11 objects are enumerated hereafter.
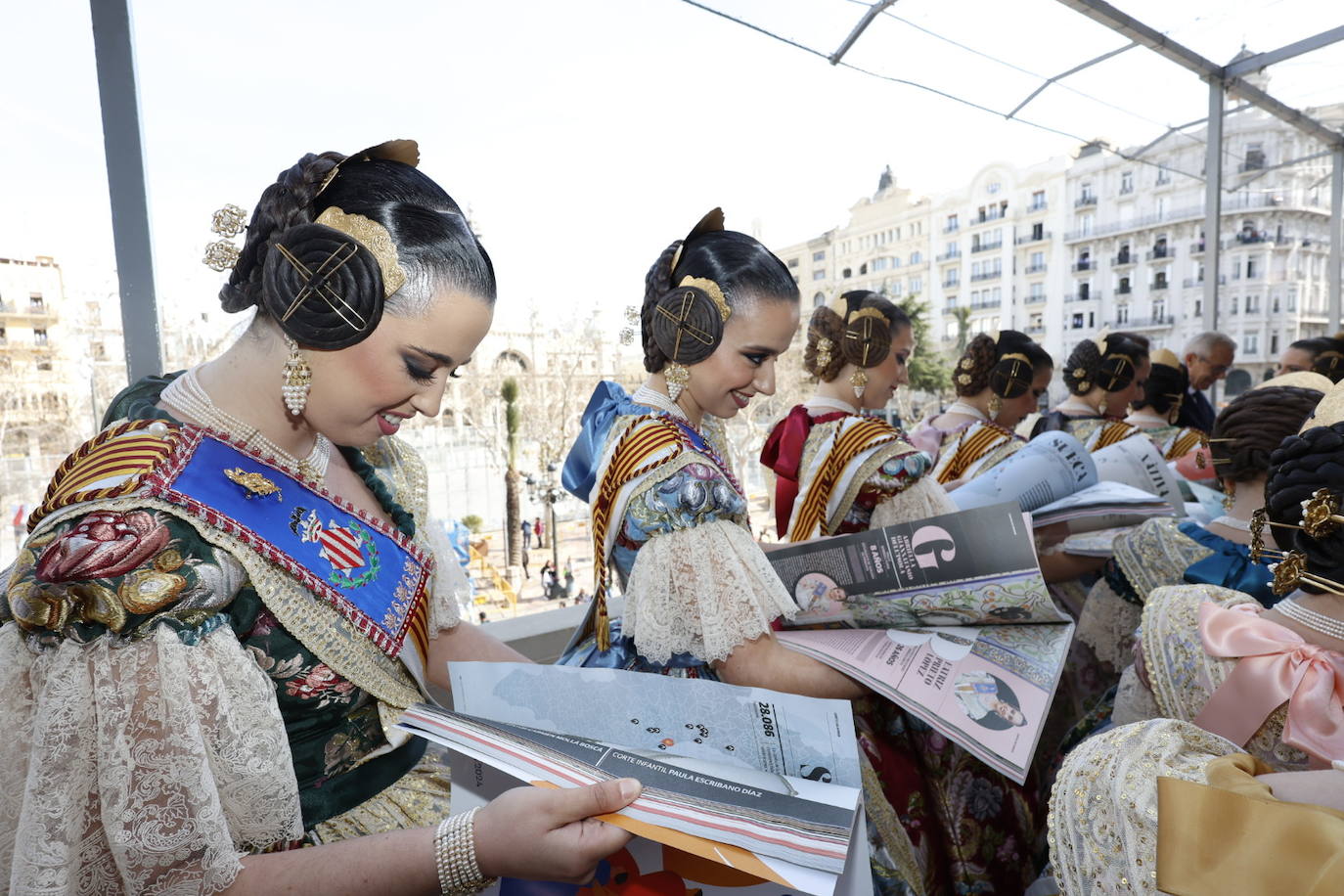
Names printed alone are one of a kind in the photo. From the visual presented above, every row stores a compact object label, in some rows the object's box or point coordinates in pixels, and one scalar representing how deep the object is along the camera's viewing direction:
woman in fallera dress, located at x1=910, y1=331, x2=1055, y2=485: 3.06
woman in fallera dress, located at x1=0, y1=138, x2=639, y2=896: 0.72
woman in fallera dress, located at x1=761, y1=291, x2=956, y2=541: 1.88
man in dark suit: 4.60
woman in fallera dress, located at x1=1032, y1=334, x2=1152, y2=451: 3.41
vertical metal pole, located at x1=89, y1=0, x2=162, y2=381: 1.67
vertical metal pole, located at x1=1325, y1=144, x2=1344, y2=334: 6.45
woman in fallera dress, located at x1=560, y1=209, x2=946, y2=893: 1.18
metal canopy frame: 3.67
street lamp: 8.49
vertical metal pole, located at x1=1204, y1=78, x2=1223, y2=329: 4.75
